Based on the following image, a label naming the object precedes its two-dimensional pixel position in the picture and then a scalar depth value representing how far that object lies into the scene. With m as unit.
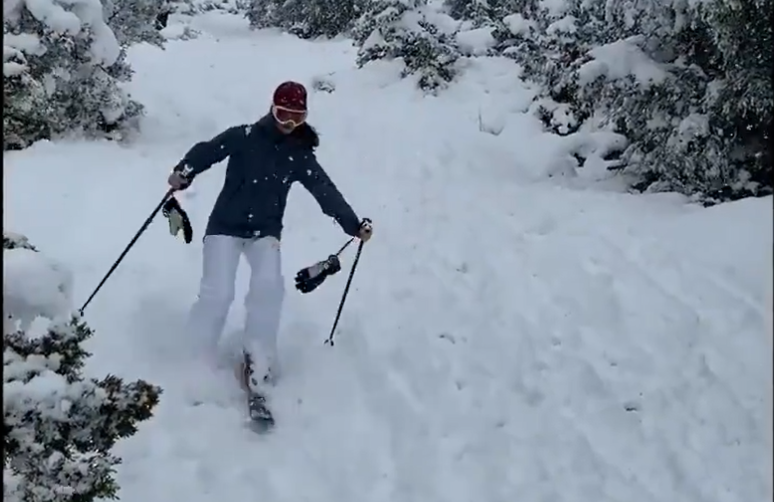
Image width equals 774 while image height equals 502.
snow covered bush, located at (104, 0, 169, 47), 13.43
